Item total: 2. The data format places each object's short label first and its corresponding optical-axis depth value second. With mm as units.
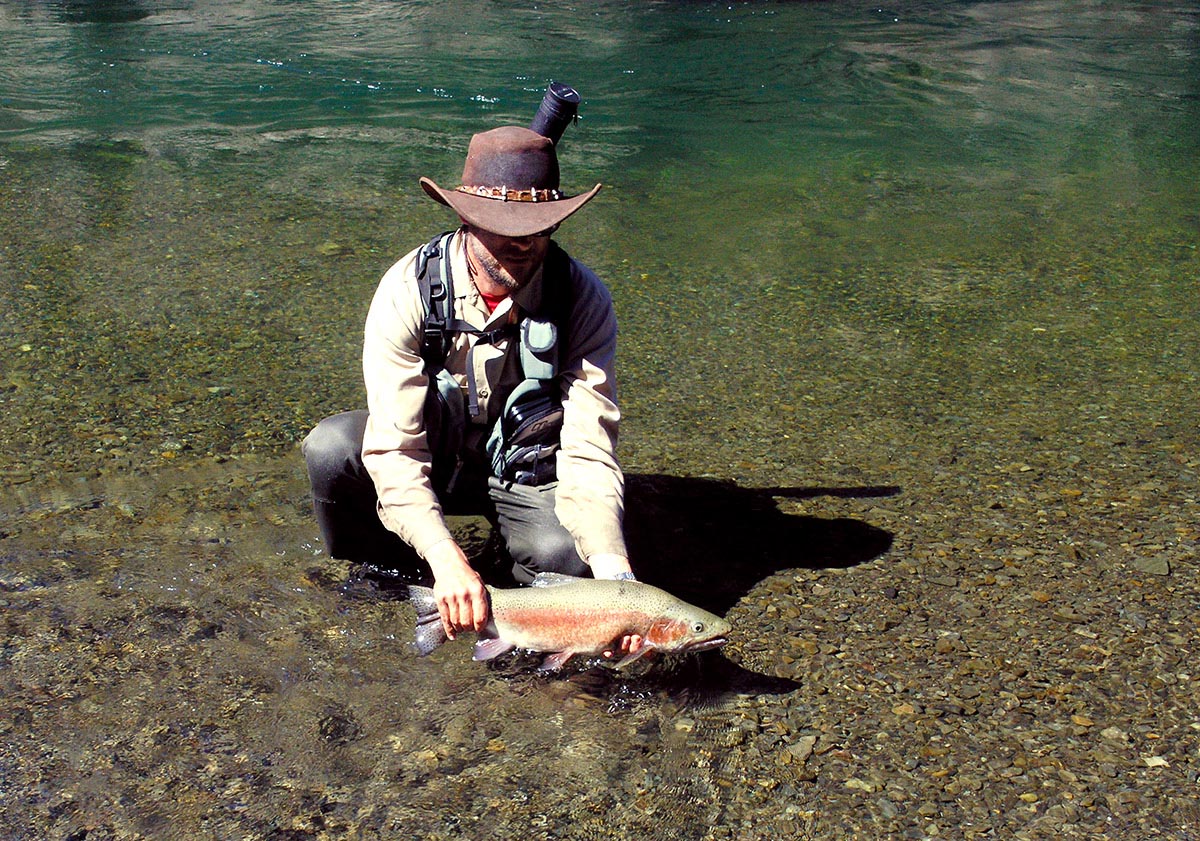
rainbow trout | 3330
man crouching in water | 3447
